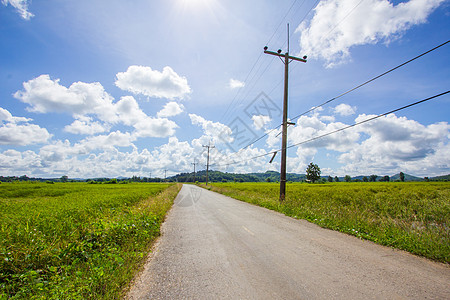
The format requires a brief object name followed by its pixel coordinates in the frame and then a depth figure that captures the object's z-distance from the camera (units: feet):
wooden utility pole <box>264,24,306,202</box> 44.88
